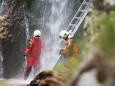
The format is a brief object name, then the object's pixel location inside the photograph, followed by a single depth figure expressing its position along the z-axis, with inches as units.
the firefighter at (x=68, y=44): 364.2
